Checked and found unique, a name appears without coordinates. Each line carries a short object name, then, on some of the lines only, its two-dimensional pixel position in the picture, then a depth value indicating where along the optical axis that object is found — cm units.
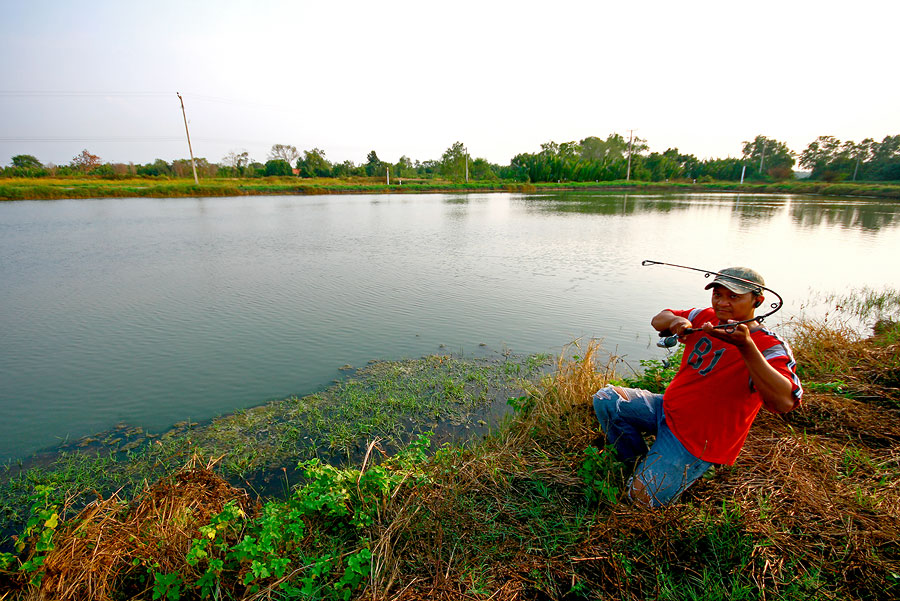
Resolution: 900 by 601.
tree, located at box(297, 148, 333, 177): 6481
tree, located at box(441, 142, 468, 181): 7100
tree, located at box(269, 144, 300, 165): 7506
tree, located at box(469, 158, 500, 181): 7356
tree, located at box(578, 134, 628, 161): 9150
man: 192
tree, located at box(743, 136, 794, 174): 6906
